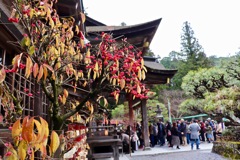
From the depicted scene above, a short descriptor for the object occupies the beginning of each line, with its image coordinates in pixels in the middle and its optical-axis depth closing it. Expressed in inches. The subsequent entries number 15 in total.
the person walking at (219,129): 549.9
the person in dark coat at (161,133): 496.4
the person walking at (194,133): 419.5
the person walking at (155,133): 498.6
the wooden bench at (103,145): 276.0
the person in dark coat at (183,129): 479.2
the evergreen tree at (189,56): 1556.3
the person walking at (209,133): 551.0
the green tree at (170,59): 2151.6
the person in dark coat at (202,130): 571.4
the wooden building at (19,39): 114.6
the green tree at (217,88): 354.8
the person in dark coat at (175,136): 445.5
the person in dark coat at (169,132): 466.5
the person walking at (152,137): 502.9
